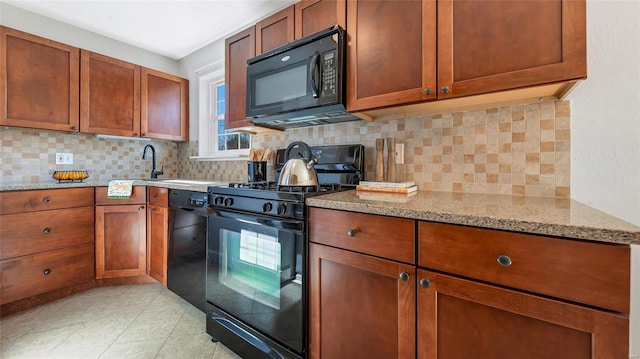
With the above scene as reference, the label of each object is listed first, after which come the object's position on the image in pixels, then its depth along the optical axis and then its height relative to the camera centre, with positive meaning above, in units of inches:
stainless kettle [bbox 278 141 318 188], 54.5 +1.1
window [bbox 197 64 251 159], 115.6 +27.7
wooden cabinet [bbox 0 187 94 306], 72.1 -19.9
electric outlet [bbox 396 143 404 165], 62.3 +6.4
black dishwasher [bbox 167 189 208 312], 69.5 -18.9
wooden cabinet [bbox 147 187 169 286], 82.9 -18.2
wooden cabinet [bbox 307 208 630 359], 25.9 -14.1
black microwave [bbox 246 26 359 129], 56.1 +23.1
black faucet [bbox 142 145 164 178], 111.3 +4.6
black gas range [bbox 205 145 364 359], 48.0 -17.6
